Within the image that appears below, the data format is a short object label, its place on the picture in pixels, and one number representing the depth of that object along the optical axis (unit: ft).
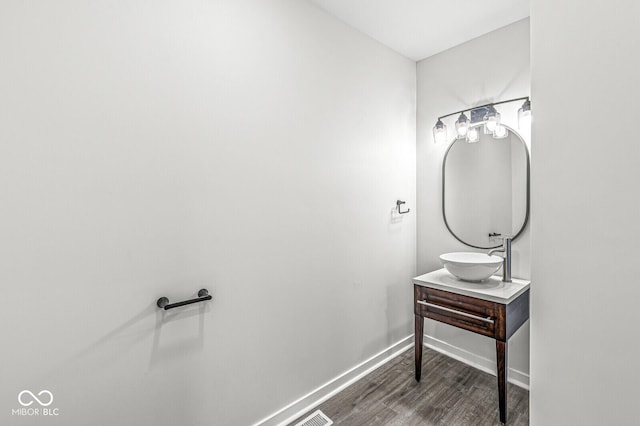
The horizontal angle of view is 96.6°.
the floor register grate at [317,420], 5.50
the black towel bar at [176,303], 4.03
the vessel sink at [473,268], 6.06
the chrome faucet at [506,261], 6.35
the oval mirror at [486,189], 6.73
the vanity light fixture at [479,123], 6.53
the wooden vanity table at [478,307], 5.55
